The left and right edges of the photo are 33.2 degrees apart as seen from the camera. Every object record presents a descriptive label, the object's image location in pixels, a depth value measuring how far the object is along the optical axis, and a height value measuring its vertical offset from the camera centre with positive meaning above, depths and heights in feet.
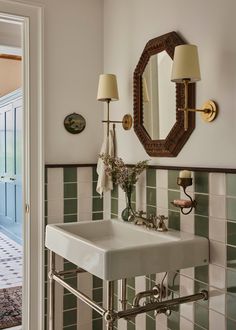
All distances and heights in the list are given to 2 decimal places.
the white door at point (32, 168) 8.21 -0.30
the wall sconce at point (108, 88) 7.71 +1.28
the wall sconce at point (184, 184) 6.06 -0.47
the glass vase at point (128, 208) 7.48 -1.04
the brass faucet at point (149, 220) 6.60 -1.16
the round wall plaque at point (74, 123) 8.54 +0.66
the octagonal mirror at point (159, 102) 6.59 +0.92
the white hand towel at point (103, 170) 8.18 -0.34
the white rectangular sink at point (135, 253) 5.42 -1.46
